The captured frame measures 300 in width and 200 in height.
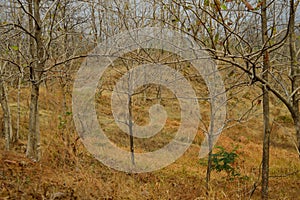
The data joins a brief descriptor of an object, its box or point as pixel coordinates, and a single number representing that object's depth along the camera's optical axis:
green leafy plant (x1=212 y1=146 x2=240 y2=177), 6.65
